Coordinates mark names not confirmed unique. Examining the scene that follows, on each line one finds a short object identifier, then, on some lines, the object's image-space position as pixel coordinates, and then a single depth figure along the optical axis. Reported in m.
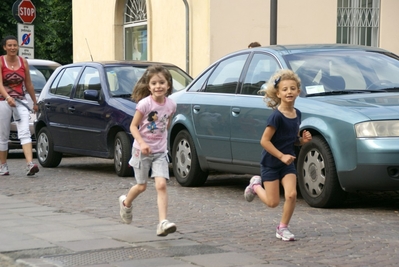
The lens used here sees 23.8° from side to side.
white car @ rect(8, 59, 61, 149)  16.66
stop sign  23.36
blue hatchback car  12.57
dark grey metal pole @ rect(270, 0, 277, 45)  14.55
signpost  23.16
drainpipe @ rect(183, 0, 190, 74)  21.28
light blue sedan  8.51
